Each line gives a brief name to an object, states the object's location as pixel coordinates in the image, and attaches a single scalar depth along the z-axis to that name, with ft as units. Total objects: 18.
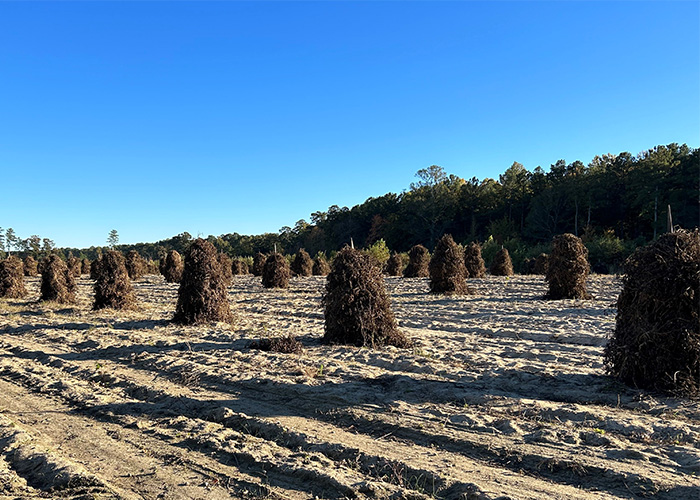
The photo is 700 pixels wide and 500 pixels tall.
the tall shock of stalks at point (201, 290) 34.24
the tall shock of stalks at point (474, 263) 80.53
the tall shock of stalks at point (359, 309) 25.23
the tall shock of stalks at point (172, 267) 91.20
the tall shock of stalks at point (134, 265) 99.71
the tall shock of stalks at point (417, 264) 84.23
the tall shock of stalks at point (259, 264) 96.42
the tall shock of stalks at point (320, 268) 108.06
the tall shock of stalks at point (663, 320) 15.12
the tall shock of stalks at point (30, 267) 134.31
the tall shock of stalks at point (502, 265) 86.43
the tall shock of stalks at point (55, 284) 51.31
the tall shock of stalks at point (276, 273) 70.95
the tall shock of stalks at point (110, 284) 43.70
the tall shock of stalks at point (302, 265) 99.66
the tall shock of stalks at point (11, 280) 59.06
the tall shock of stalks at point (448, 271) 54.34
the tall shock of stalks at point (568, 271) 46.65
